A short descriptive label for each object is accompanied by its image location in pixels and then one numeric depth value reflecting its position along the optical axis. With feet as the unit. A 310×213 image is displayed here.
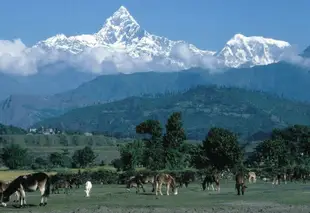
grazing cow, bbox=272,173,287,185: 341.21
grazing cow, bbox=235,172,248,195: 217.56
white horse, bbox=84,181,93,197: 222.07
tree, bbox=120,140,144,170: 457.27
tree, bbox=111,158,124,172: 505.41
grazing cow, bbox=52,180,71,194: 274.89
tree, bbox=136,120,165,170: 451.12
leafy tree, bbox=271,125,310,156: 562.25
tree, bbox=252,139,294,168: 514.27
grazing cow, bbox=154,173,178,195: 216.88
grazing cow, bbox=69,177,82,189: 312.75
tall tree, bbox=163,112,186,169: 458.91
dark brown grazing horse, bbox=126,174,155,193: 241.55
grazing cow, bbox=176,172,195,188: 278.91
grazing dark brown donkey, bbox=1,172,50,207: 168.14
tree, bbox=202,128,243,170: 453.58
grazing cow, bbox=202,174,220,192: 255.25
